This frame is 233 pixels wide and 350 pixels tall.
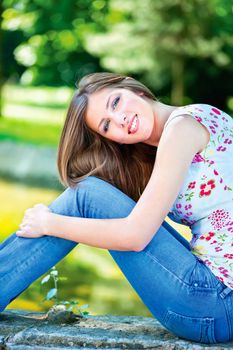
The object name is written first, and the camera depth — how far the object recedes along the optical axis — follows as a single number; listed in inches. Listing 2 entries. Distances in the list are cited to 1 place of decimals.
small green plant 179.2
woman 141.9
